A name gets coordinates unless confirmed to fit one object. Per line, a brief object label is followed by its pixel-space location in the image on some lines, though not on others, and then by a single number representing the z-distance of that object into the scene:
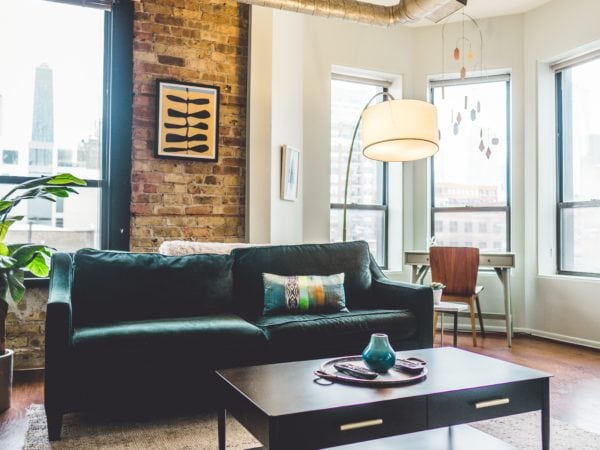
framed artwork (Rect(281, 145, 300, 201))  4.38
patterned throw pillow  3.12
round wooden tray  1.80
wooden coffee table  1.55
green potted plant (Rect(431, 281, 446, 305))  3.66
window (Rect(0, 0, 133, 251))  3.77
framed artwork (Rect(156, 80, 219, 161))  4.13
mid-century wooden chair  4.45
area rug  2.28
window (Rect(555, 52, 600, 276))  4.56
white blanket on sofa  3.33
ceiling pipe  3.94
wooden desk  4.49
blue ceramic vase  1.89
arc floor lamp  2.87
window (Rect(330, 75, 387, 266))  5.15
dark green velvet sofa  2.34
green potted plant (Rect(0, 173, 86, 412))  2.78
